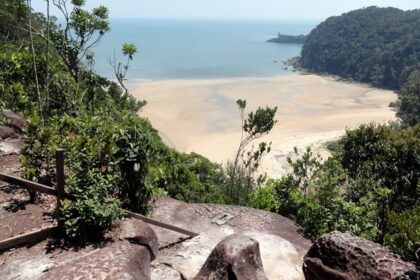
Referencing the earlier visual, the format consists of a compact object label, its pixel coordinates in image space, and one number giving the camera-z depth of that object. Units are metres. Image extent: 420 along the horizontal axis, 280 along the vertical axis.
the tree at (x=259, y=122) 22.75
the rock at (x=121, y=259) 7.04
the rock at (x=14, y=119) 14.42
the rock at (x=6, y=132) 13.28
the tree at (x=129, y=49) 17.23
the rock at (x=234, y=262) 8.28
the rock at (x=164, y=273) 8.97
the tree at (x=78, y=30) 17.27
